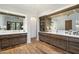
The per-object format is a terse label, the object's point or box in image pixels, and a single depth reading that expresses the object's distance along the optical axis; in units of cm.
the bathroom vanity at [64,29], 154
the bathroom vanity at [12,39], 170
